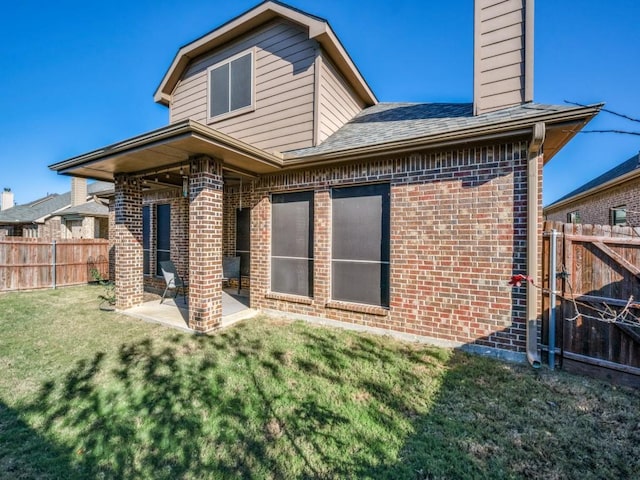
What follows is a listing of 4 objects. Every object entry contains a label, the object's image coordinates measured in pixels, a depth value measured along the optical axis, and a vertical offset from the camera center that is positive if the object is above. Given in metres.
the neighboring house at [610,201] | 8.94 +1.55
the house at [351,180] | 4.09 +1.04
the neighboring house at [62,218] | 16.12 +1.22
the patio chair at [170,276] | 6.63 -0.84
